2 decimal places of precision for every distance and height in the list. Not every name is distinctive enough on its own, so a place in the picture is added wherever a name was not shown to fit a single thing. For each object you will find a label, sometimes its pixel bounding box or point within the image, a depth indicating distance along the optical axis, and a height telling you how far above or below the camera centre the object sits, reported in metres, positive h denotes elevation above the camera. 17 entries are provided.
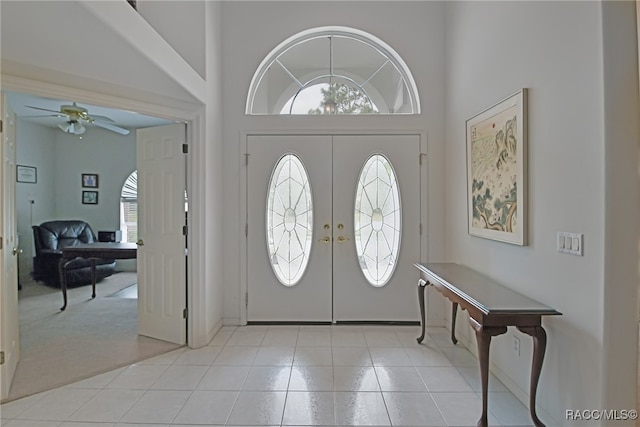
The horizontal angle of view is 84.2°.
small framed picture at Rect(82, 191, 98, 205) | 7.04 +0.30
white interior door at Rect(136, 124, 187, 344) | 3.29 -0.20
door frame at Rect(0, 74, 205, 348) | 3.20 -0.01
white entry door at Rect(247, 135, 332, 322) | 3.83 -0.17
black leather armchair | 5.64 -0.77
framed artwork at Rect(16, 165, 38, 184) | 6.04 +0.69
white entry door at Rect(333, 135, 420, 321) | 3.81 -0.15
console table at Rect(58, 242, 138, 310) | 4.34 -0.50
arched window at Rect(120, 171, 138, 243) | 7.16 +0.07
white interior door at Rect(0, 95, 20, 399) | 2.42 -0.32
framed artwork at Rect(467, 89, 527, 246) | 2.31 +0.30
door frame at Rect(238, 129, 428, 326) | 3.80 +0.27
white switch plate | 1.83 -0.17
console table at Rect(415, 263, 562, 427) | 1.94 -0.60
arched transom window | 3.92 +1.49
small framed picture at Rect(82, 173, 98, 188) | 7.05 +0.65
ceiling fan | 4.41 +1.26
